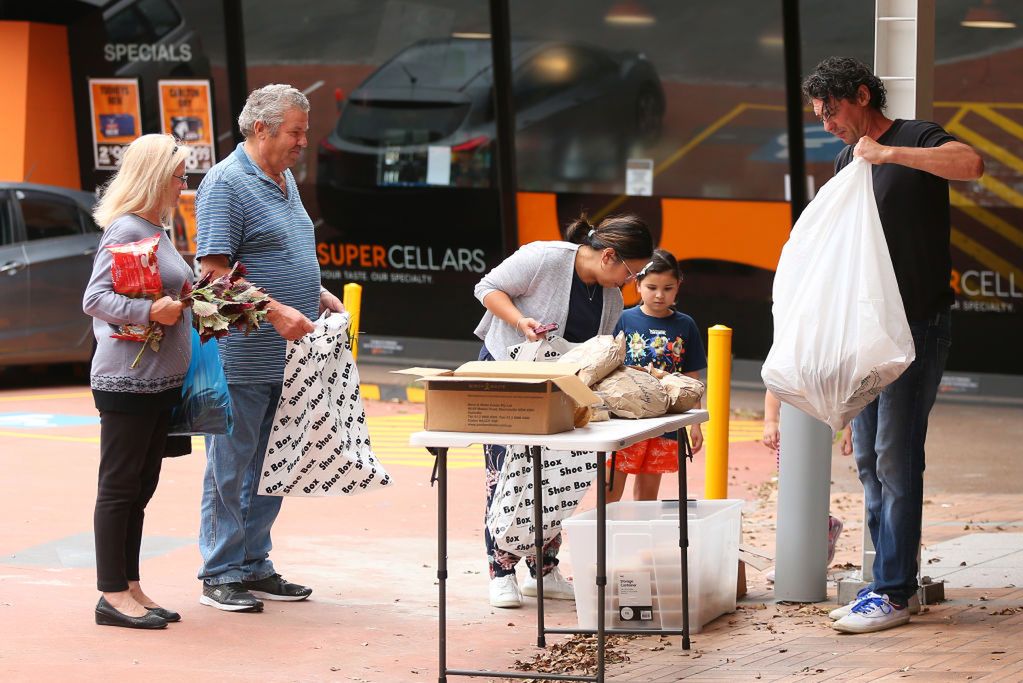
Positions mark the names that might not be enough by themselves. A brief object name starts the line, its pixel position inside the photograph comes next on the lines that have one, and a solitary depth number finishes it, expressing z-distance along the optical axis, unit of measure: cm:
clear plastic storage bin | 1211
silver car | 2581
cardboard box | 1041
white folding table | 1034
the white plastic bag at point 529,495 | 1294
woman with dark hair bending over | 1256
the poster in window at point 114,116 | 3212
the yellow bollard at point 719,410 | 1484
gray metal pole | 1309
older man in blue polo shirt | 1257
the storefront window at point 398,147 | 2905
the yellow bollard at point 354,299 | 2222
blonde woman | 1198
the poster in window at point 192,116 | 3155
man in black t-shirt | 1162
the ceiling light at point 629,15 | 2725
